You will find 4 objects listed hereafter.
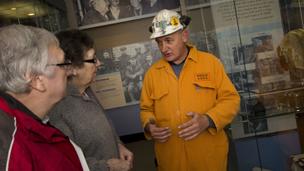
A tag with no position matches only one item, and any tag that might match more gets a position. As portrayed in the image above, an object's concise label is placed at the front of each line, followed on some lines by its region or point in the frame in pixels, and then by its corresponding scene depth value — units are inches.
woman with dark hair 54.0
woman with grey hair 35.3
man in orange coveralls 69.9
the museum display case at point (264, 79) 77.0
